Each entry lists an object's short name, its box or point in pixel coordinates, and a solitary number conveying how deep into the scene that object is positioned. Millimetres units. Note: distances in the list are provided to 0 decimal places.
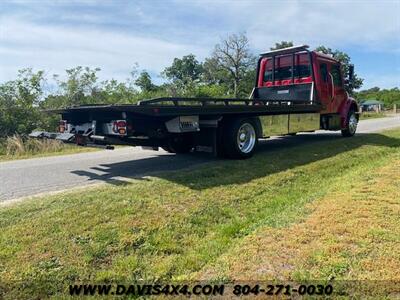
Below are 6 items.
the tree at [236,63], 53938
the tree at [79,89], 21062
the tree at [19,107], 16859
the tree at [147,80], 39612
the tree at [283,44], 65894
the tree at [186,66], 78188
